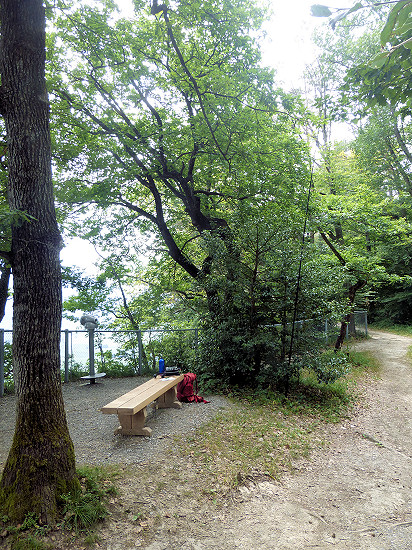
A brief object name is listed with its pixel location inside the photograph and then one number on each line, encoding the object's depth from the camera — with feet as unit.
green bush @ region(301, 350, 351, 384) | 24.22
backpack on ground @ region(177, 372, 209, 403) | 22.85
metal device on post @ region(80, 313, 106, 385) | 29.94
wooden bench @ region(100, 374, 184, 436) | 15.76
